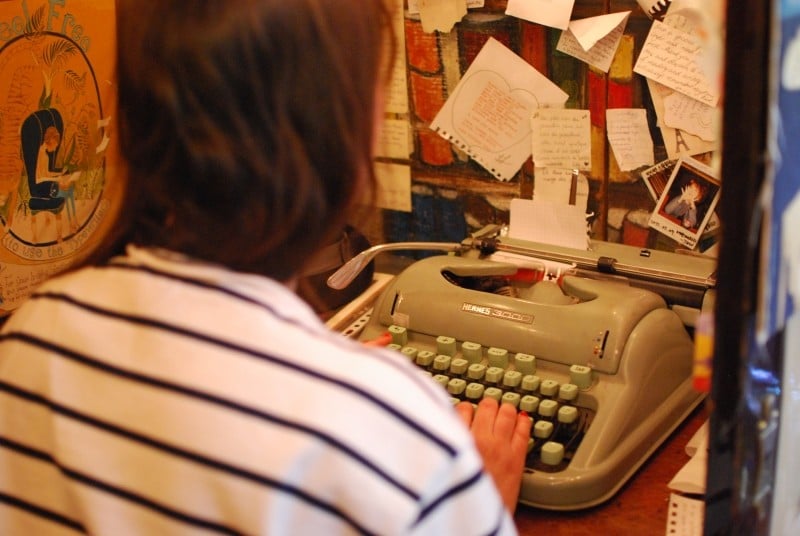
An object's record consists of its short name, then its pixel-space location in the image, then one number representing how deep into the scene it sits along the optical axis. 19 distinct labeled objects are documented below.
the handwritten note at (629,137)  1.50
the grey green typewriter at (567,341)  1.12
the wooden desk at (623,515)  1.05
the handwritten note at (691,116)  1.43
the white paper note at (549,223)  1.51
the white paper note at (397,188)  1.80
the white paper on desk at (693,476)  1.06
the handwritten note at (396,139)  1.78
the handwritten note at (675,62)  1.42
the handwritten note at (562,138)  1.57
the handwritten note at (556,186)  1.60
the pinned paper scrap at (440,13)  1.63
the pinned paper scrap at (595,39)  1.47
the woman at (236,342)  0.61
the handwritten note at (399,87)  1.73
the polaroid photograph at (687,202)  1.47
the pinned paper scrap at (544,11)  1.51
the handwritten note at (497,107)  1.60
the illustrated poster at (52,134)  1.45
